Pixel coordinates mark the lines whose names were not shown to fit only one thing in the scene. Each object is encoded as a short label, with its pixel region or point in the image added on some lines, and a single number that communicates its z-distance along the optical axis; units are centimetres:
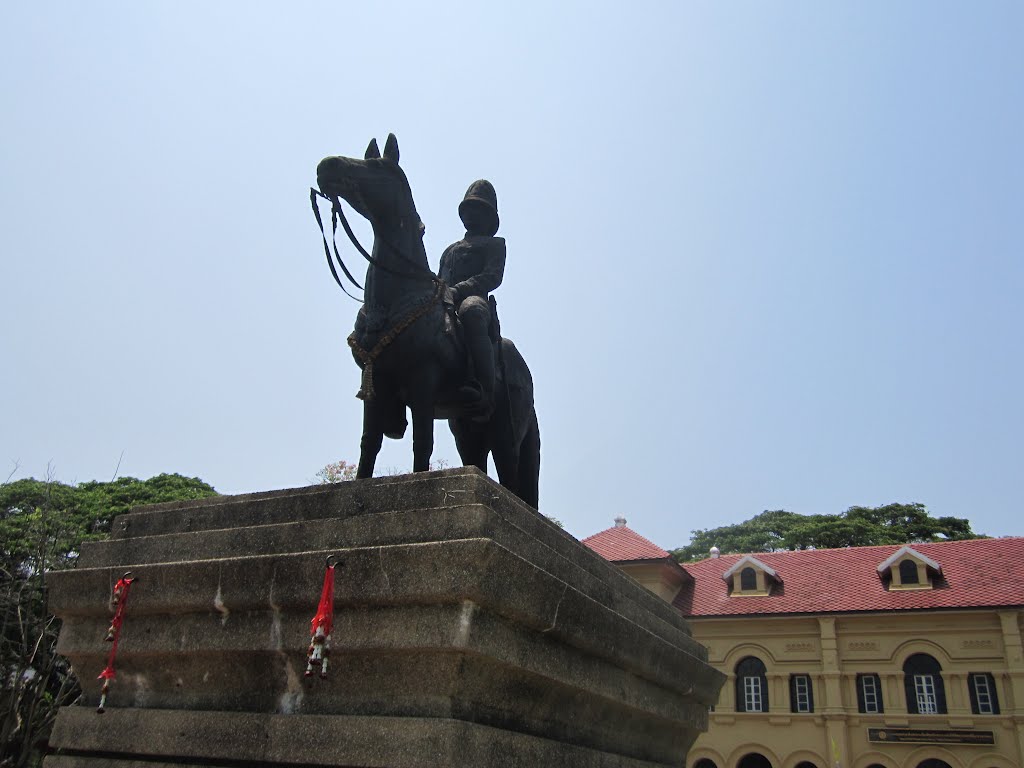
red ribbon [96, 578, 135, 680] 443
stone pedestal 374
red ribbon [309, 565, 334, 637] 382
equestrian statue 558
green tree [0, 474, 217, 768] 1847
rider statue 608
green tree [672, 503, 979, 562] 4594
